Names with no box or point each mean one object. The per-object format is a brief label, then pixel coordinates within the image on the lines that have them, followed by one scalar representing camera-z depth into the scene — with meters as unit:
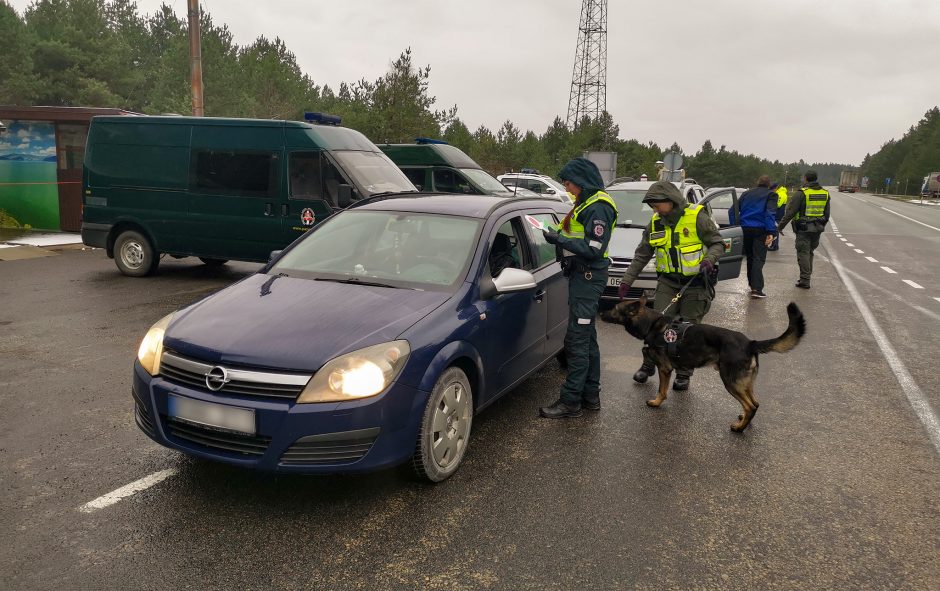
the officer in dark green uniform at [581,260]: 4.60
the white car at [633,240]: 8.21
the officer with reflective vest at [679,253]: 5.23
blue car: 3.07
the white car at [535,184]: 22.52
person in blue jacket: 10.17
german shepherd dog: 4.54
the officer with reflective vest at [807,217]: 10.91
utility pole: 13.82
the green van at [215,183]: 9.22
